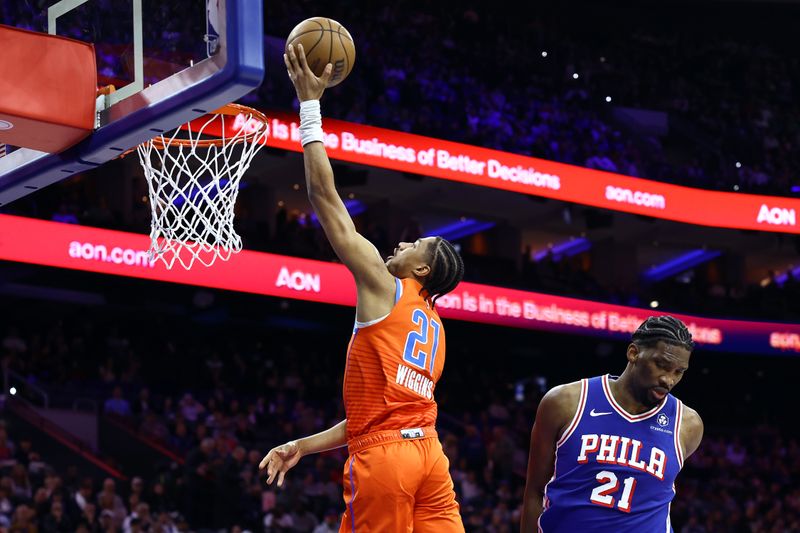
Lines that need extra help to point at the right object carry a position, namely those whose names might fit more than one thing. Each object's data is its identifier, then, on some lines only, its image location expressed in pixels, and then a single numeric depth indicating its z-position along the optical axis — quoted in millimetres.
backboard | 8097
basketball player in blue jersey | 7995
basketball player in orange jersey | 7732
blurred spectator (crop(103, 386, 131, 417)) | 27372
